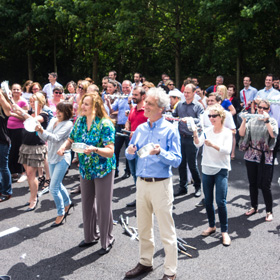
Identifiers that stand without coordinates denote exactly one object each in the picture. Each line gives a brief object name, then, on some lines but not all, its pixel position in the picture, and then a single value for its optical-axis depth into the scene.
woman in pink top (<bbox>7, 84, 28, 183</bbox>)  7.35
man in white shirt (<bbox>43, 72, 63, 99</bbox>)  10.66
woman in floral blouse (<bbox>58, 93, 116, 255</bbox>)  4.34
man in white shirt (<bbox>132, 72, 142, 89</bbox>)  11.08
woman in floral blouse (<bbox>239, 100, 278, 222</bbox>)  5.43
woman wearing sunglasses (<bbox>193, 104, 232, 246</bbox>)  4.80
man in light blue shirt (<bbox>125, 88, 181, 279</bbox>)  3.79
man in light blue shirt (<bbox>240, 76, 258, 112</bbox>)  11.32
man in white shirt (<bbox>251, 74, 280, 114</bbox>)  9.81
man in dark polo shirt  6.48
